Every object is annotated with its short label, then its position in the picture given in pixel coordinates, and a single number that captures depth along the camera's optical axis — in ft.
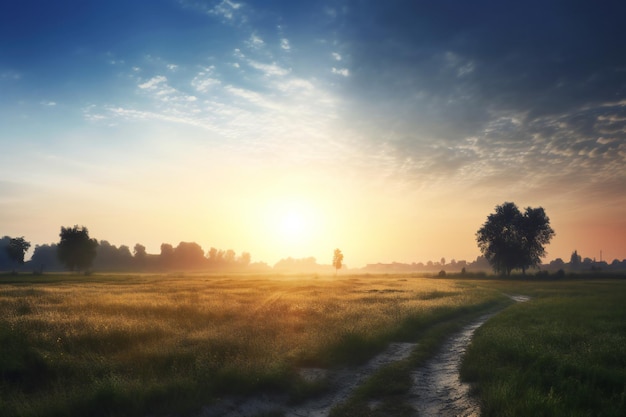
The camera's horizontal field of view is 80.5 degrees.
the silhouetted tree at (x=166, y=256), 637.30
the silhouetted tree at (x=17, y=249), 327.67
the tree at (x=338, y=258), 537.65
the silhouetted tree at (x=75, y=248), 326.85
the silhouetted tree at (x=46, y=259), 621.31
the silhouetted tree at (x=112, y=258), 593.83
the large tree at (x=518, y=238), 293.84
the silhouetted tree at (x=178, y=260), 650.02
